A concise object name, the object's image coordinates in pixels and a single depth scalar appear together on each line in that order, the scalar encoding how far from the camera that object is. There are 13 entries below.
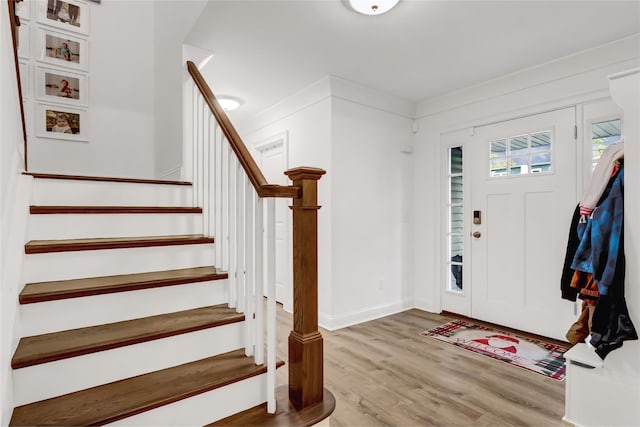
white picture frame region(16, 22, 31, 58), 2.92
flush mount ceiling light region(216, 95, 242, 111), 3.77
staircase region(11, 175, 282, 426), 1.23
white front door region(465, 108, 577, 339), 2.85
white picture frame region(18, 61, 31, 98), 2.90
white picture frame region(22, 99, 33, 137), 2.91
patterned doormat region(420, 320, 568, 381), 2.40
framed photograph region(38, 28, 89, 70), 3.00
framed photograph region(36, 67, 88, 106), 3.00
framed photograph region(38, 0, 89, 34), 3.01
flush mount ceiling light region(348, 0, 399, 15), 2.08
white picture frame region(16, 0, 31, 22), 2.91
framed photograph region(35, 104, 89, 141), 3.00
